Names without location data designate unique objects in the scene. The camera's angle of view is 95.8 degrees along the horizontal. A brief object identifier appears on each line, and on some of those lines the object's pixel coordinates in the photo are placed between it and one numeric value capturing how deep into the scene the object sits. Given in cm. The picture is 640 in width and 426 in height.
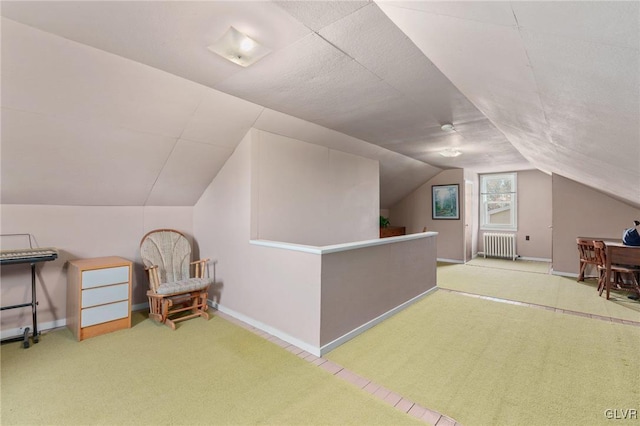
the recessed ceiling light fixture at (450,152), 516
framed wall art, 745
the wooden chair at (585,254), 517
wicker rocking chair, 339
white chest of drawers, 300
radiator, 785
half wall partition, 275
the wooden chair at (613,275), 443
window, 803
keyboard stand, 288
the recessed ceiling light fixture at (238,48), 194
